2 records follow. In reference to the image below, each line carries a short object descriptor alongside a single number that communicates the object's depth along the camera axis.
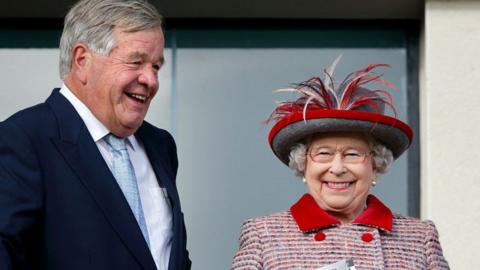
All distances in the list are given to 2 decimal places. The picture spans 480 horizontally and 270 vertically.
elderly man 8.49
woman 9.15
